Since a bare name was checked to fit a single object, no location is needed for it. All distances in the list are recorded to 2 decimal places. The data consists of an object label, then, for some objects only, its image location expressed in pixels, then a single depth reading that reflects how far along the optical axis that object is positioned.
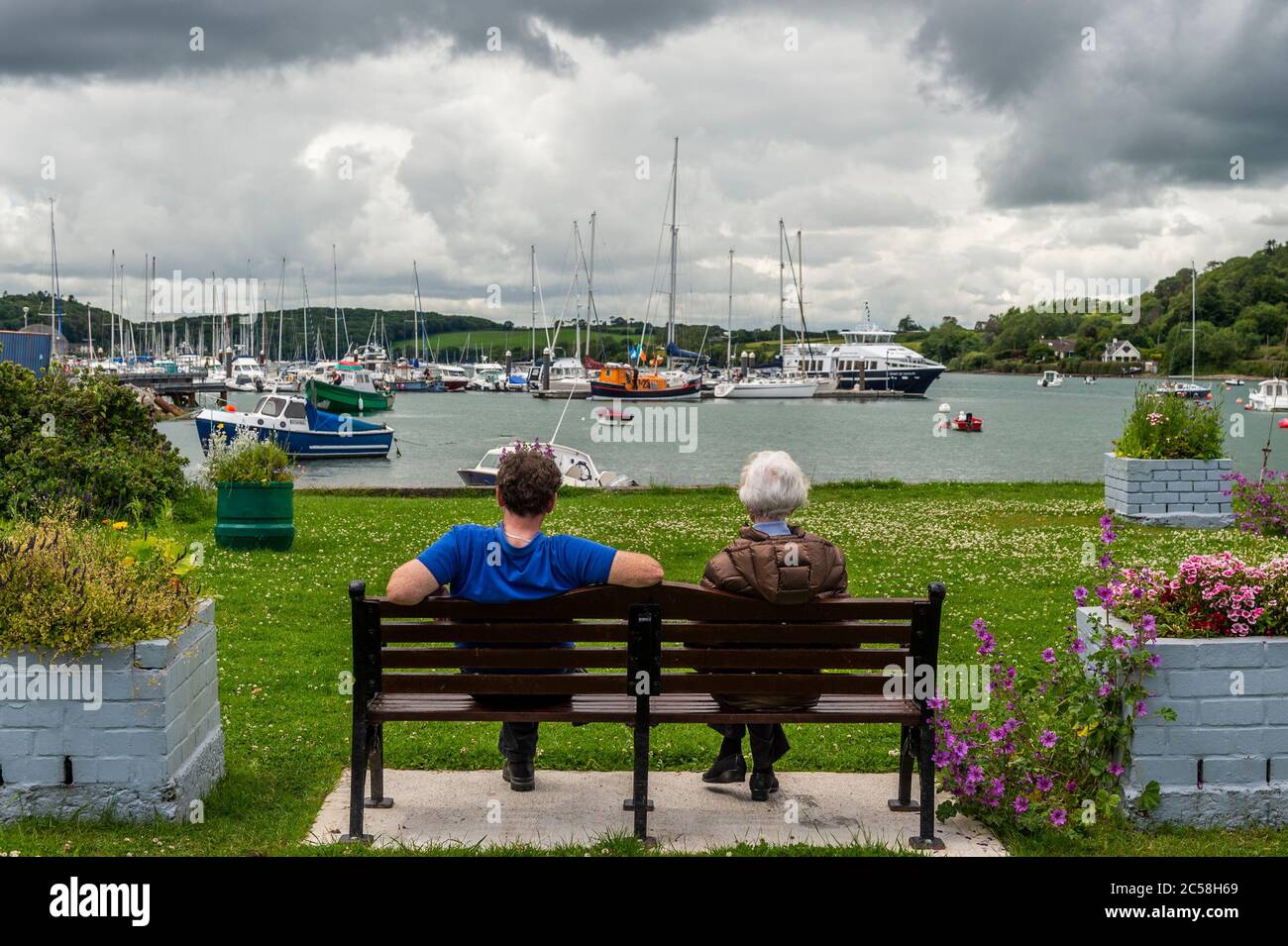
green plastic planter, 13.41
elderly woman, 4.94
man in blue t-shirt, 5.13
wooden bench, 4.97
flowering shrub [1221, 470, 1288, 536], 13.58
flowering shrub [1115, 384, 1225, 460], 16.31
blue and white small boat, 51.53
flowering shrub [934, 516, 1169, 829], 5.11
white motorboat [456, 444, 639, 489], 27.98
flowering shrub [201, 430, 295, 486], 13.52
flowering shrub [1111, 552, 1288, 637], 5.13
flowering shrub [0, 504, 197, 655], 4.84
